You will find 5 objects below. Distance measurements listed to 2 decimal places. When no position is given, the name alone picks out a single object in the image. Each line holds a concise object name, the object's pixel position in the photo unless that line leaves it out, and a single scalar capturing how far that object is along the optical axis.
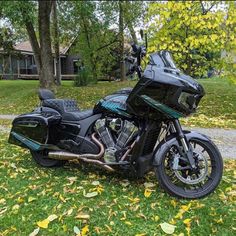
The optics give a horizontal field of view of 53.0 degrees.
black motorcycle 2.41
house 23.78
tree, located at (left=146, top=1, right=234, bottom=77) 5.54
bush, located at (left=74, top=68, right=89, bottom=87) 12.78
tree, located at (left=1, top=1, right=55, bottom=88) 7.58
